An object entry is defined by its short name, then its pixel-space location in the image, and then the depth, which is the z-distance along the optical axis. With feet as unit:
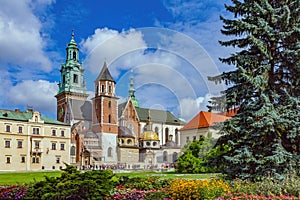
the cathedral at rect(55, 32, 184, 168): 191.83
